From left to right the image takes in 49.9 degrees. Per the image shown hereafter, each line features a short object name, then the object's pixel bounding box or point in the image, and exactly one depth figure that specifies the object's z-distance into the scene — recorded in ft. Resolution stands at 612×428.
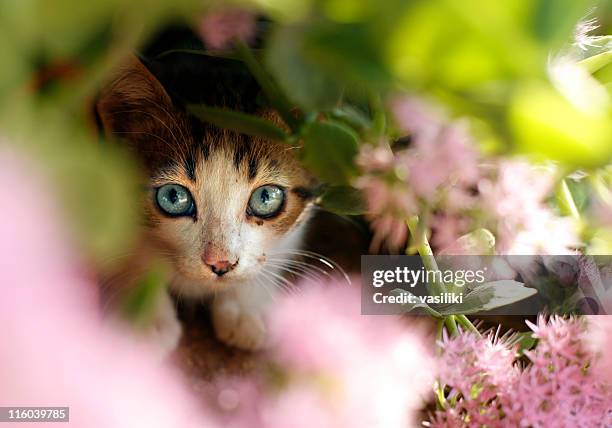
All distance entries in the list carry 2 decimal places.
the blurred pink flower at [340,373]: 1.02
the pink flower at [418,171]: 0.69
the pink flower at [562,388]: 1.27
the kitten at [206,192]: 1.72
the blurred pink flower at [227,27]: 0.66
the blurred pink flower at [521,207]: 1.12
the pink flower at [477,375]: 1.32
